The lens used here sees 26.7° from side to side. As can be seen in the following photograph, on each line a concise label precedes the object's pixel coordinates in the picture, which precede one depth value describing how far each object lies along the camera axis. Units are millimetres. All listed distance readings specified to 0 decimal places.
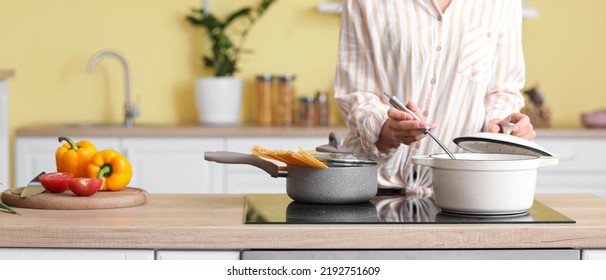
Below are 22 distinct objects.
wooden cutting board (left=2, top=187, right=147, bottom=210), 2439
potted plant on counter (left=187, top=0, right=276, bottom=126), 4883
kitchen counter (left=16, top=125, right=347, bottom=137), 4491
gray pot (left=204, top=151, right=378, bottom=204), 2436
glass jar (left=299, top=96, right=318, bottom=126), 4897
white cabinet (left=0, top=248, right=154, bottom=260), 2257
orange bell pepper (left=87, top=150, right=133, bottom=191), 2558
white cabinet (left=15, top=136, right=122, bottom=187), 4533
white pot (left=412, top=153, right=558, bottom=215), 2317
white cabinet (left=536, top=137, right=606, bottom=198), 4545
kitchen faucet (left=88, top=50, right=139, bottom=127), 4873
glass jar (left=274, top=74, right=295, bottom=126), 4939
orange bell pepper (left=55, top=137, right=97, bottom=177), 2622
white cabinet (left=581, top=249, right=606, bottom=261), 2282
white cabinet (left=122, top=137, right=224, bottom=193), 4526
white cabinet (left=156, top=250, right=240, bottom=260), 2259
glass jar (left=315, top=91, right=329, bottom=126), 4939
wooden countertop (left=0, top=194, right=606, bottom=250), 2241
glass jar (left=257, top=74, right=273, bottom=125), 4953
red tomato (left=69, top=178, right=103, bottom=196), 2462
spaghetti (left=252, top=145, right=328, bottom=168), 2393
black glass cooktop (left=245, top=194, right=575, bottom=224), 2303
